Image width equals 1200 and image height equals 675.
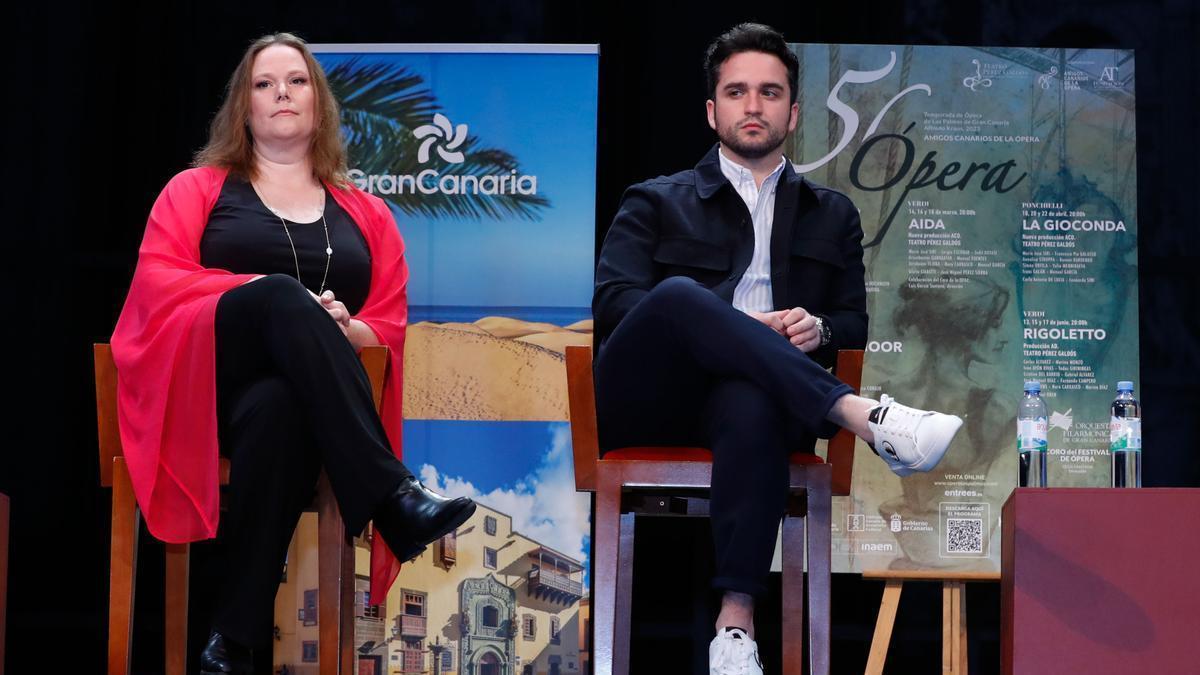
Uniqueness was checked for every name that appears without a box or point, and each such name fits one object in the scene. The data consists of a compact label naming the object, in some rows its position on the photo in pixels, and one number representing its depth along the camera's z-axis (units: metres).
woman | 5.31
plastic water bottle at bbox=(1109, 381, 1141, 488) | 5.72
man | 5.10
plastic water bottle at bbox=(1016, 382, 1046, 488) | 5.94
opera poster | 8.10
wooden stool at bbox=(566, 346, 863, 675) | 5.48
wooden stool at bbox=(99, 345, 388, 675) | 5.54
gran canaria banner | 7.61
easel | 7.64
